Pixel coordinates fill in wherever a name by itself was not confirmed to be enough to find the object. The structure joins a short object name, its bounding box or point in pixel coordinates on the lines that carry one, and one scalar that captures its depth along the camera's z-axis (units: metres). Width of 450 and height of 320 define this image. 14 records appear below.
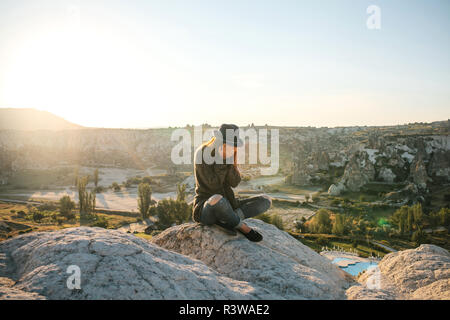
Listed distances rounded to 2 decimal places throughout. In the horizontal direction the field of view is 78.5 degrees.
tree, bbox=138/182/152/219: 39.06
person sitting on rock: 4.17
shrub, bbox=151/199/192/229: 34.09
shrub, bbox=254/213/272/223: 26.77
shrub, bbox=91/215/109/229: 31.22
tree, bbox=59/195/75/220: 38.22
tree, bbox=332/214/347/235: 27.06
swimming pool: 16.58
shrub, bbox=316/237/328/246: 23.73
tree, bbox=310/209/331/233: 28.22
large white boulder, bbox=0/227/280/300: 2.38
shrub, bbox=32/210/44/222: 34.97
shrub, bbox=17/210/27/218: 37.06
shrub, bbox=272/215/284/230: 28.31
